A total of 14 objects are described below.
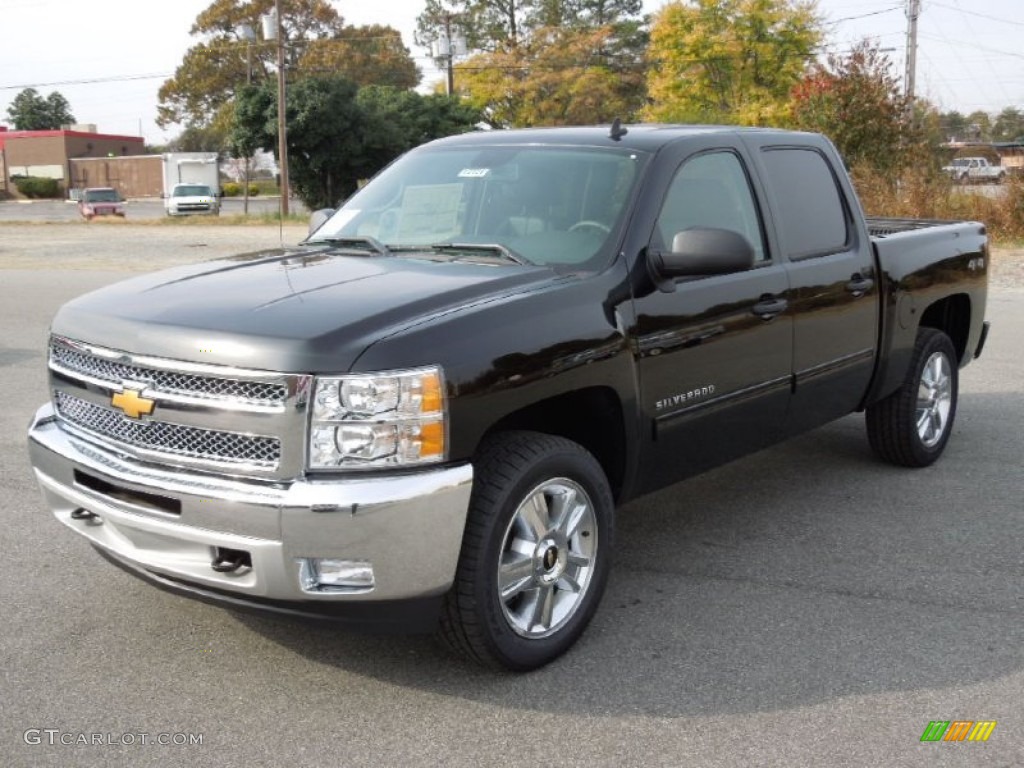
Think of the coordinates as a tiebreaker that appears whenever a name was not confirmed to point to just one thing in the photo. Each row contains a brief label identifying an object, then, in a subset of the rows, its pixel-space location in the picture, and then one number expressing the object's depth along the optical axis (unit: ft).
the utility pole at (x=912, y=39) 132.16
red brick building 283.18
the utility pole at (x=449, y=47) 138.82
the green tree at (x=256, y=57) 249.55
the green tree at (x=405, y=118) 145.07
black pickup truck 11.19
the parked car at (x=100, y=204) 151.32
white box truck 200.23
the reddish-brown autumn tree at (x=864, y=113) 76.02
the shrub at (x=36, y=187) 262.47
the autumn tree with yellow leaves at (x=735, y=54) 154.40
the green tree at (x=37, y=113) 395.96
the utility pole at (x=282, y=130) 124.36
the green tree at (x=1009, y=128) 253.49
